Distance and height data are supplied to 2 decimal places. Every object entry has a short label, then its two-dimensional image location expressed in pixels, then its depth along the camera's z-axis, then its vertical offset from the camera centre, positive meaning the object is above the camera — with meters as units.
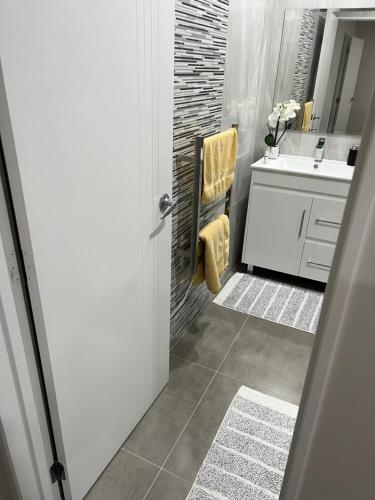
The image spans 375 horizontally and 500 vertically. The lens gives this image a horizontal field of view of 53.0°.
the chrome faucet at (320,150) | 2.66 -0.48
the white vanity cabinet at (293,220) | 2.39 -0.89
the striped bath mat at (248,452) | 1.41 -1.41
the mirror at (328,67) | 2.37 +0.05
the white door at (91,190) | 0.78 -0.30
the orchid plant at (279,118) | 2.61 -0.28
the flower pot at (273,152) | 2.74 -0.53
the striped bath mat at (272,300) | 2.41 -1.41
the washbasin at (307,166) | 2.38 -0.57
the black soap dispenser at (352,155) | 2.55 -0.49
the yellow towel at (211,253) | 1.94 -0.88
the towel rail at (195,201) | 1.61 -0.54
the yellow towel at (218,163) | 1.72 -0.41
